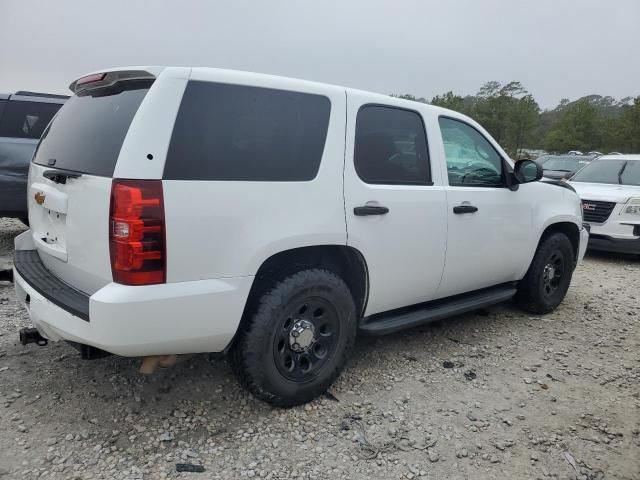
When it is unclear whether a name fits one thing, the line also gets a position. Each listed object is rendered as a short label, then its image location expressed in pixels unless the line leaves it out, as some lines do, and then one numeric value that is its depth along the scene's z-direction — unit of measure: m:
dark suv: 5.86
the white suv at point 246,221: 2.30
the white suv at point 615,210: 7.46
